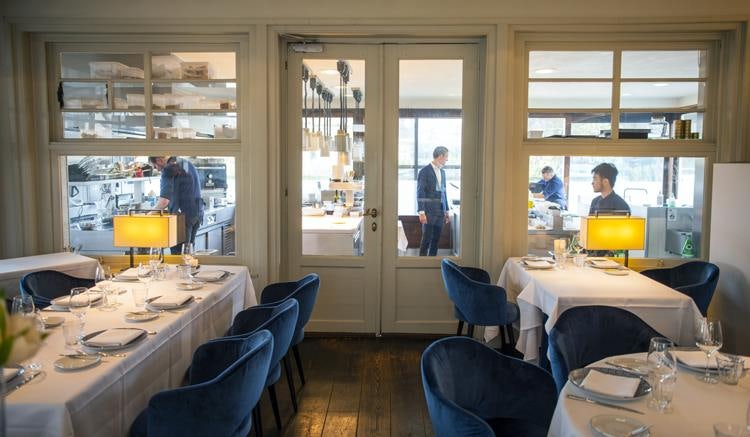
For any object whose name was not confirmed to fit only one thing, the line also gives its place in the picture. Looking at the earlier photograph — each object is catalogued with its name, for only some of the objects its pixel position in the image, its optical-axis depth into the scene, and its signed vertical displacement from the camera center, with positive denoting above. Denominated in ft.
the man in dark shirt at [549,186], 16.35 -0.29
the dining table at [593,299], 11.43 -2.41
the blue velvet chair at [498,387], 7.84 -2.80
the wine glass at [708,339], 7.35 -2.01
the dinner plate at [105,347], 8.02 -2.33
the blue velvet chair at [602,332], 9.20 -2.41
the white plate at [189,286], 12.02 -2.27
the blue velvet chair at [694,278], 12.68 -2.37
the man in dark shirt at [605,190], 16.29 -0.39
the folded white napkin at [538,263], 14.21 -2.12
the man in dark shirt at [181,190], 16.52 -0.47
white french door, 16.67 +0.01
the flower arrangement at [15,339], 4.09 -1.17
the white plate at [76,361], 7.33 -2.36
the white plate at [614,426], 5.76 -2.47
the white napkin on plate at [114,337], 8.11 -2.28
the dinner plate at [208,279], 12.84 -2.27
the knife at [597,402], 6.41 -2.47
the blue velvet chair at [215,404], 6.86 -2.72
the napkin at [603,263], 14.34 -2.12
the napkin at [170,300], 10.34 -2.24
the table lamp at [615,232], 14.21 -1.33
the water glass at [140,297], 10.45 -2.17
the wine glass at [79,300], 9.46 -2.02
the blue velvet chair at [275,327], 9.73 -2.71
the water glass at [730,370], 7.21 -2.34
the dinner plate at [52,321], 9.05 -2.28
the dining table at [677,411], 6.04 -2.51
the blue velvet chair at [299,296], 12.05 -2.61
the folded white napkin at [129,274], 13.00 -2.23
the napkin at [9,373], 6.73 -2.29
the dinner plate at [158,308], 10.26 -2.32
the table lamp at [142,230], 13.79 -1.32
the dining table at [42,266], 13.23 -2.18
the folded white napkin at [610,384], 6.67 -2.38
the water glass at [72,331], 7.75 -2.07
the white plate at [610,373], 6.60 -2.40
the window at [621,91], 15.90 +2.25
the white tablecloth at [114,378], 6.45 -2.59
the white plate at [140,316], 9.61 -2.33
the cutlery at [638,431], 5.73 -2.45
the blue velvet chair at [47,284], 12.01 -2.36
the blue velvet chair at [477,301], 13.19 -2.80
